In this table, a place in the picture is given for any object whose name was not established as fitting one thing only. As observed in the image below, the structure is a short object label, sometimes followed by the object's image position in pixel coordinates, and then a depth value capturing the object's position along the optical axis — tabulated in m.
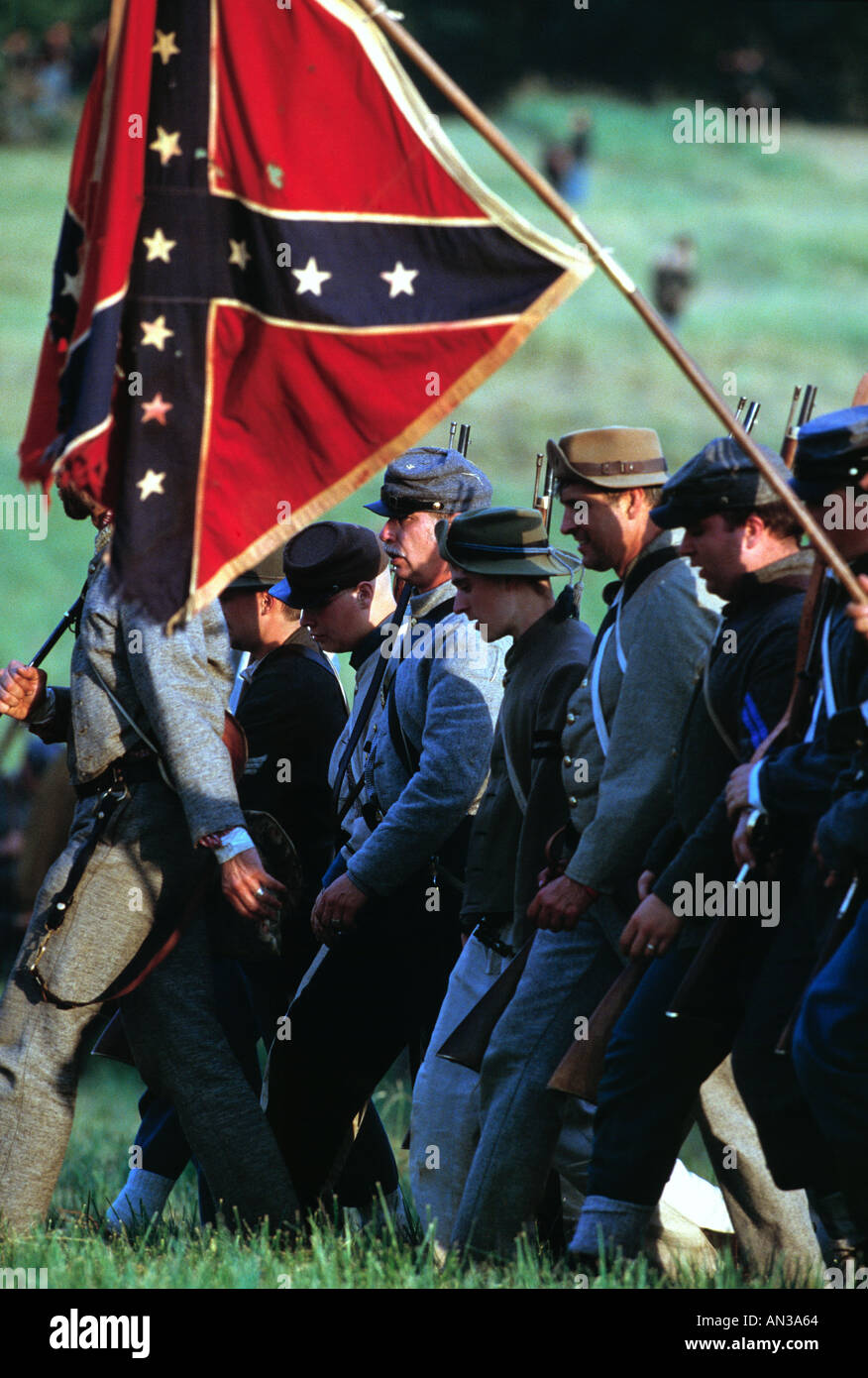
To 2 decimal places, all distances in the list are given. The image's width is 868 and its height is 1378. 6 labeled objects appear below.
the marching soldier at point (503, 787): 12.22
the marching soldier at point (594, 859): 11.31
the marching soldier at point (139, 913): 12.22
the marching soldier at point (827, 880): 9.06
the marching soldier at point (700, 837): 10.32
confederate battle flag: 10.54
